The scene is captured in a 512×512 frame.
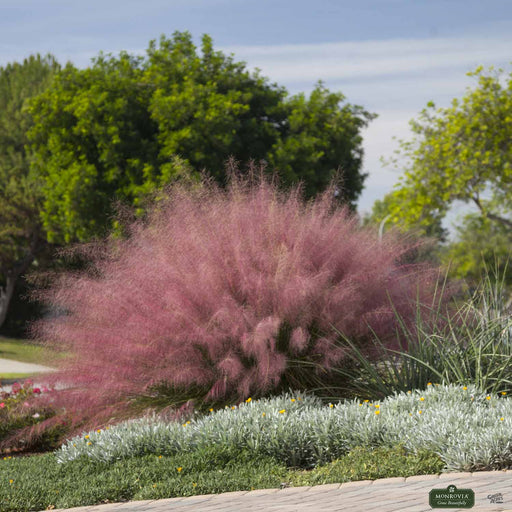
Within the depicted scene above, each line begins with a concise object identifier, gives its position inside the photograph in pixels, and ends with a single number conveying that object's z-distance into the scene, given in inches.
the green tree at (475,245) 1503.4
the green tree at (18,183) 1138.7
